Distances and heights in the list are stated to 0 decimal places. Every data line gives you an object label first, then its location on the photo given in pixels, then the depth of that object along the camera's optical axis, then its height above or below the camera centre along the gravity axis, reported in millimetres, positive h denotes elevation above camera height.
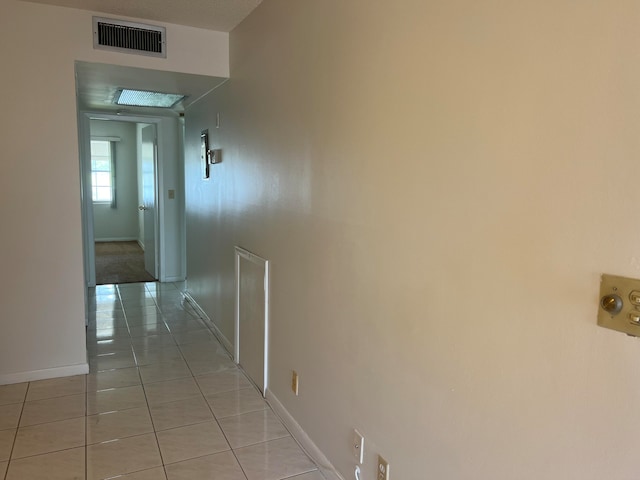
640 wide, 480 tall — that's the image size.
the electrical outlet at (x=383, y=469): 1672 -1017
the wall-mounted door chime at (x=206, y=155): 3727 +263
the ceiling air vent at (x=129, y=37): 3068 +1003
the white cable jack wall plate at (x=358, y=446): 1834 -1028
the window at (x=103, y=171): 9516 +272
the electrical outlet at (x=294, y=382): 2447 -1032
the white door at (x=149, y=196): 6145 -148
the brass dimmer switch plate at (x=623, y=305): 863 -212
